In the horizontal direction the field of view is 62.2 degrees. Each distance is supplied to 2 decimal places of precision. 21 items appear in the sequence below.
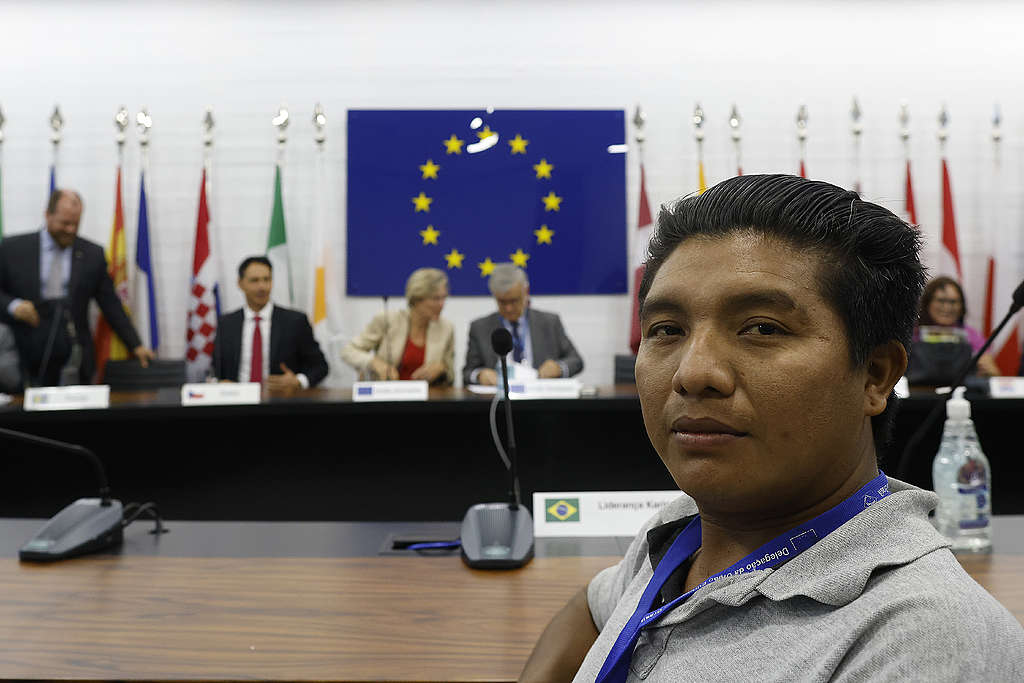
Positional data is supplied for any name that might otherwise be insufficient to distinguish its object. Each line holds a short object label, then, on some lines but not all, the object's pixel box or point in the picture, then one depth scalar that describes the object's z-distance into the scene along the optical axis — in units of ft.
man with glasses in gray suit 14.47
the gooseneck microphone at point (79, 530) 5.12
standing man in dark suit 16.76
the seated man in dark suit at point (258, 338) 15.56
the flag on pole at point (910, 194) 18.65
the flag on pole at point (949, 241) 18.56
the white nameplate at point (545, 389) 11.73
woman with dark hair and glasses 14.71
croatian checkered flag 18.33
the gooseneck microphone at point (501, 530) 4.99
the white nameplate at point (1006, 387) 11.44
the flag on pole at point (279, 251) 18.81
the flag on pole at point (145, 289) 18.84
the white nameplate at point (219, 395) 11.66
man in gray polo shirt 2.15
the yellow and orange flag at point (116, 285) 18.57
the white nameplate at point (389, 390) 11.91
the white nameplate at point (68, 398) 11.43
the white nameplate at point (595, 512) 5.53
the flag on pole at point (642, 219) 18.88
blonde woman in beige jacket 15.10
